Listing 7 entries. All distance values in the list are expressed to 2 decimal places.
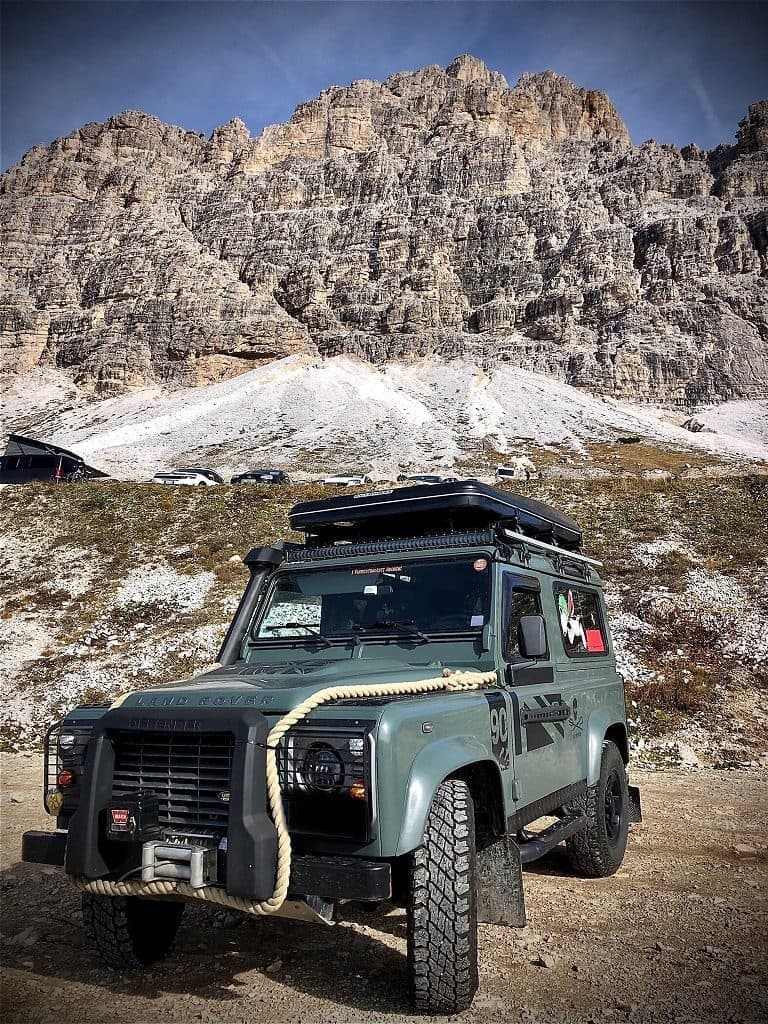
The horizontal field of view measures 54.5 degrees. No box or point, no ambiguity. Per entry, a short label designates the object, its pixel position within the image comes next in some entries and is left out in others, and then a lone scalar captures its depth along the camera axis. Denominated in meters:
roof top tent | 5.71
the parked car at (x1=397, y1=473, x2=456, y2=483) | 36.16
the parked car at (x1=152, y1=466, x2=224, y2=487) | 46.62
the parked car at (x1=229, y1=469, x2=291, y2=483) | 52.01
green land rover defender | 3.61
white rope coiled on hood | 3.51
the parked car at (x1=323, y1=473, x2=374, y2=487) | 44.10
